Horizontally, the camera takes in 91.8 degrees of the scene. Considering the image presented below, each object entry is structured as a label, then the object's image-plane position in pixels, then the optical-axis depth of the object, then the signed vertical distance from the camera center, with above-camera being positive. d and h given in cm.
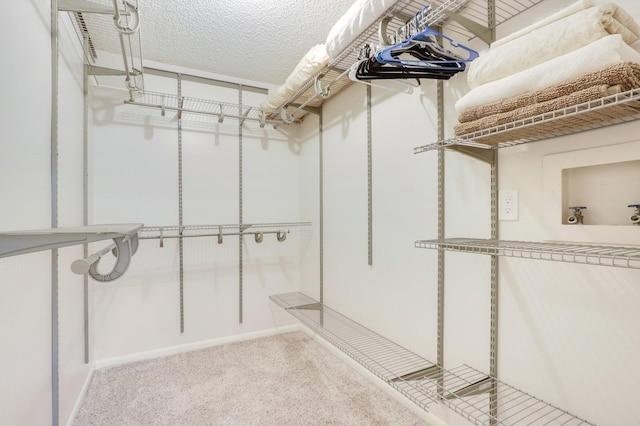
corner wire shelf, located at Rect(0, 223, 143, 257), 68 -6
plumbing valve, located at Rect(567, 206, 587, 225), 104 -2
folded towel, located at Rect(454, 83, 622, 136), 76 +30
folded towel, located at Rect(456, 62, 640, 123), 74 +33
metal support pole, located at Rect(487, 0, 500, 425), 128 -28
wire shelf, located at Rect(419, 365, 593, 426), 112 -75
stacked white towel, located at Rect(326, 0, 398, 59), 135 +90
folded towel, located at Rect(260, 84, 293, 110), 224 +88
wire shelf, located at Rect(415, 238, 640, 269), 79 -11
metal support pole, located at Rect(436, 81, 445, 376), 154 -2
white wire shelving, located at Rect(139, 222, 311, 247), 234 -14
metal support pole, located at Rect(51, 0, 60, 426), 138 +5
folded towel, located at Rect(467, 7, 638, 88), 82 +50
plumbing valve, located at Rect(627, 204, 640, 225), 91 -1
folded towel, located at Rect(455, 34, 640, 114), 77 +40
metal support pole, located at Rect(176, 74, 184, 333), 249 +11
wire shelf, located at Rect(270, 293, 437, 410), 154 -78
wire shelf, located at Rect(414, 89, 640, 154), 77 +27
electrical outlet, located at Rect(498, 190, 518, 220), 123 +3
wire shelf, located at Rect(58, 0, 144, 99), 141 +106
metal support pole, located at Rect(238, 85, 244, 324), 272 -21
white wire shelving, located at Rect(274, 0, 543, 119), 121 +87
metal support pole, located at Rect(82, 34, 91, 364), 194 +23
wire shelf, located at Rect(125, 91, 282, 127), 233 +88
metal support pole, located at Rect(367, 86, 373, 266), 204 +19
